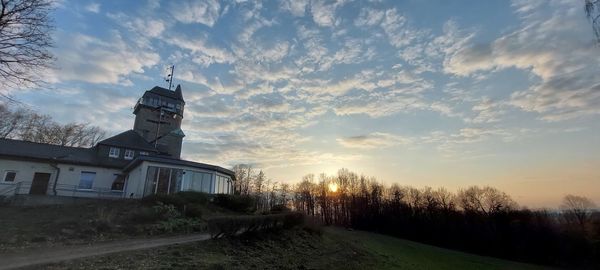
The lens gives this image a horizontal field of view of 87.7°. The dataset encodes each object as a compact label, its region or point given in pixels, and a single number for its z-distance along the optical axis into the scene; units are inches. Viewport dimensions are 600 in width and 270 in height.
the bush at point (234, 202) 959.9
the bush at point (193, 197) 888.6
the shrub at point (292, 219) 668.7
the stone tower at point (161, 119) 1756.9
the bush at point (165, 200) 841.8
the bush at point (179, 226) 630.5
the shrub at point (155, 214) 688.4
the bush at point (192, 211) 774.5
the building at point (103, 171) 1042.7
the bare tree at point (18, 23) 347.9
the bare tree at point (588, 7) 168.3
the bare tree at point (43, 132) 1688.0
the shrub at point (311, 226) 758.7
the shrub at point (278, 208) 984.9
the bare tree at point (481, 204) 2153.1
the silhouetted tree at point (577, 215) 2031.5
